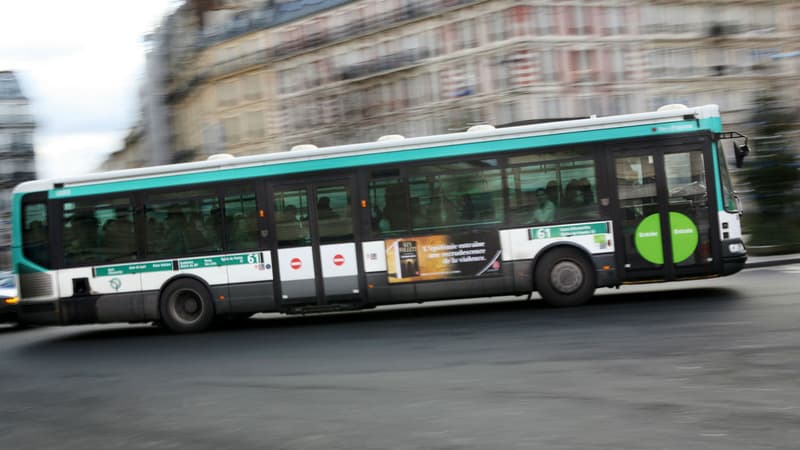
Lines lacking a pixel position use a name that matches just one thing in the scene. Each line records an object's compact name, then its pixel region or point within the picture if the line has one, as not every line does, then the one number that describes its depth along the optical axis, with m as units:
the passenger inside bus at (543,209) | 14.29
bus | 14.07
